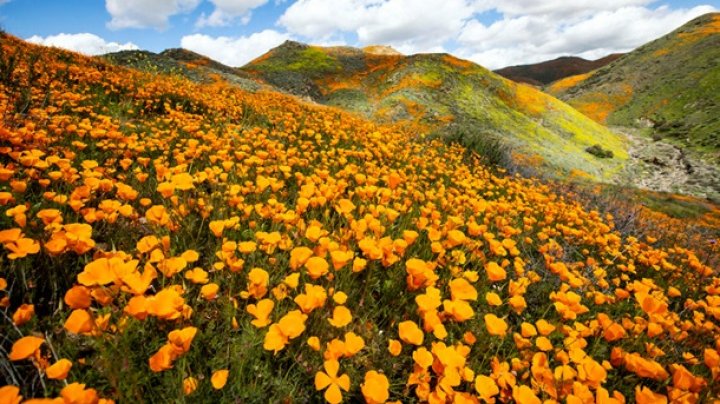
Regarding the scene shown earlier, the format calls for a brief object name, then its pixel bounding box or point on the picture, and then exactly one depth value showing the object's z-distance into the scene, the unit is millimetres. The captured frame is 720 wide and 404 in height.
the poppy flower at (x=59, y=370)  1062
